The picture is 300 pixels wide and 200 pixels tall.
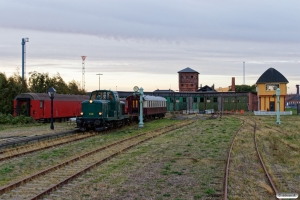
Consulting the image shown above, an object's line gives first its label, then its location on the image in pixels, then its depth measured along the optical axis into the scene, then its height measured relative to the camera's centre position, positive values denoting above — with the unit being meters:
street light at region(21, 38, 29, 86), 56.80 +7.90
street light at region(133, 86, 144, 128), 32.50 +0.40
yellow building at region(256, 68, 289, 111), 62.32 +2.77
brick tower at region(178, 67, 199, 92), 112.94 +6.70
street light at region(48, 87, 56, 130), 27.61 +0.82
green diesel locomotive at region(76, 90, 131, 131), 26.61 -0.50
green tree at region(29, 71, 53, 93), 53.75 +2.95
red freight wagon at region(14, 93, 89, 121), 35.59 -0.19
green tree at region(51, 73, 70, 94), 57.29 +2.82
